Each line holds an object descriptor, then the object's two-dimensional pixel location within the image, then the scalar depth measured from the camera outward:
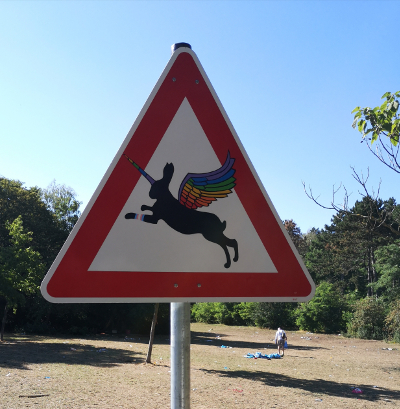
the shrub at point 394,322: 22.59
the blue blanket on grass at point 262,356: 16.45
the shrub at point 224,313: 34.00
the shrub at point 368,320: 26.52
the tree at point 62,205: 30.38
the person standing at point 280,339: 17.14
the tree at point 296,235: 51.26
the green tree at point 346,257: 35.53
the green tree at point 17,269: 15.66
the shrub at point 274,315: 32.00
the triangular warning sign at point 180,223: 1.28
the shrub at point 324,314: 30.12
